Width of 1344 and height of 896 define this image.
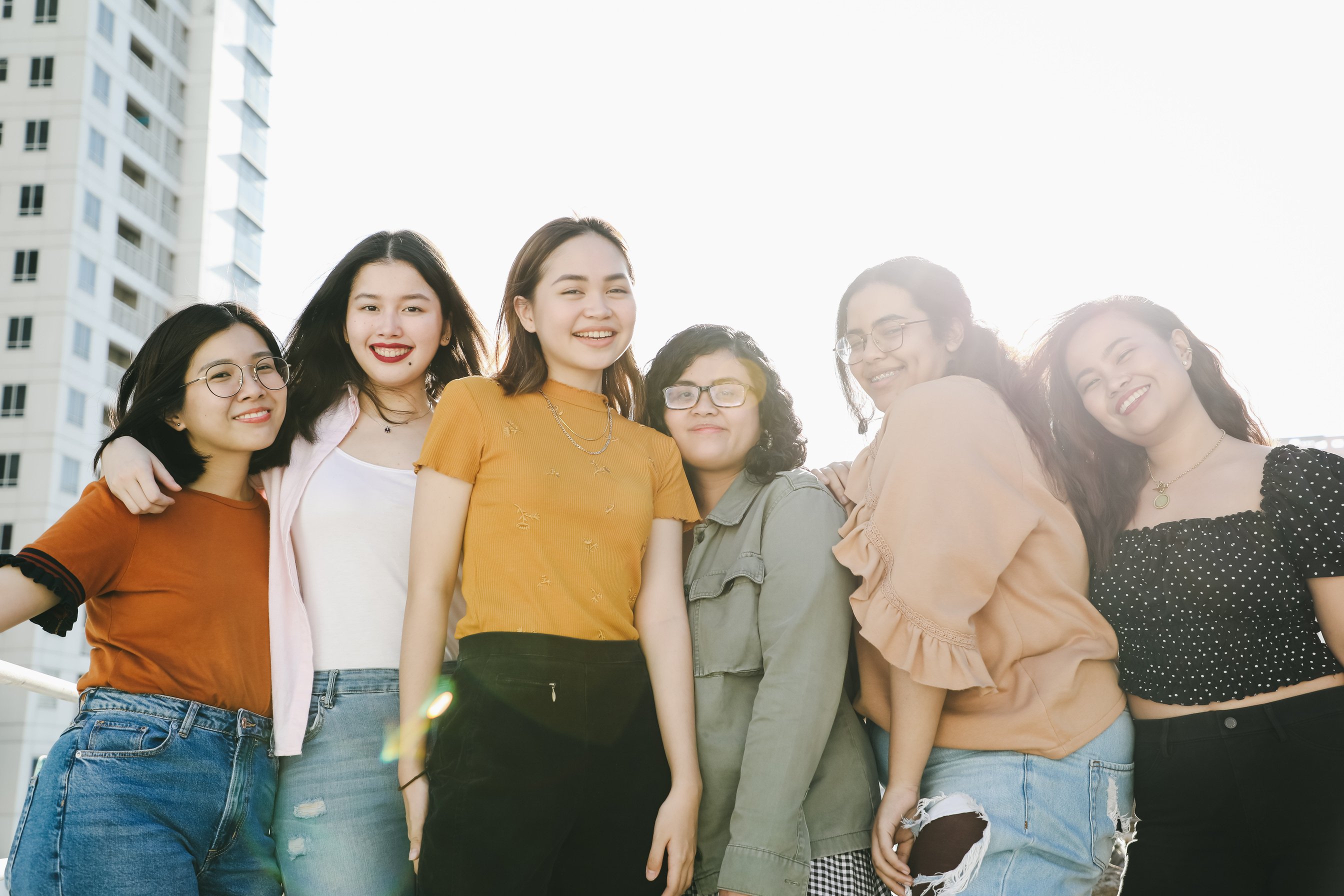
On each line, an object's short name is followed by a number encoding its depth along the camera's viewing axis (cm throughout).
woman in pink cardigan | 236
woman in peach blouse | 210
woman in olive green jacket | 218
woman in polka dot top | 213
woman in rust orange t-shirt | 207
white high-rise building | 2503
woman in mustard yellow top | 207
